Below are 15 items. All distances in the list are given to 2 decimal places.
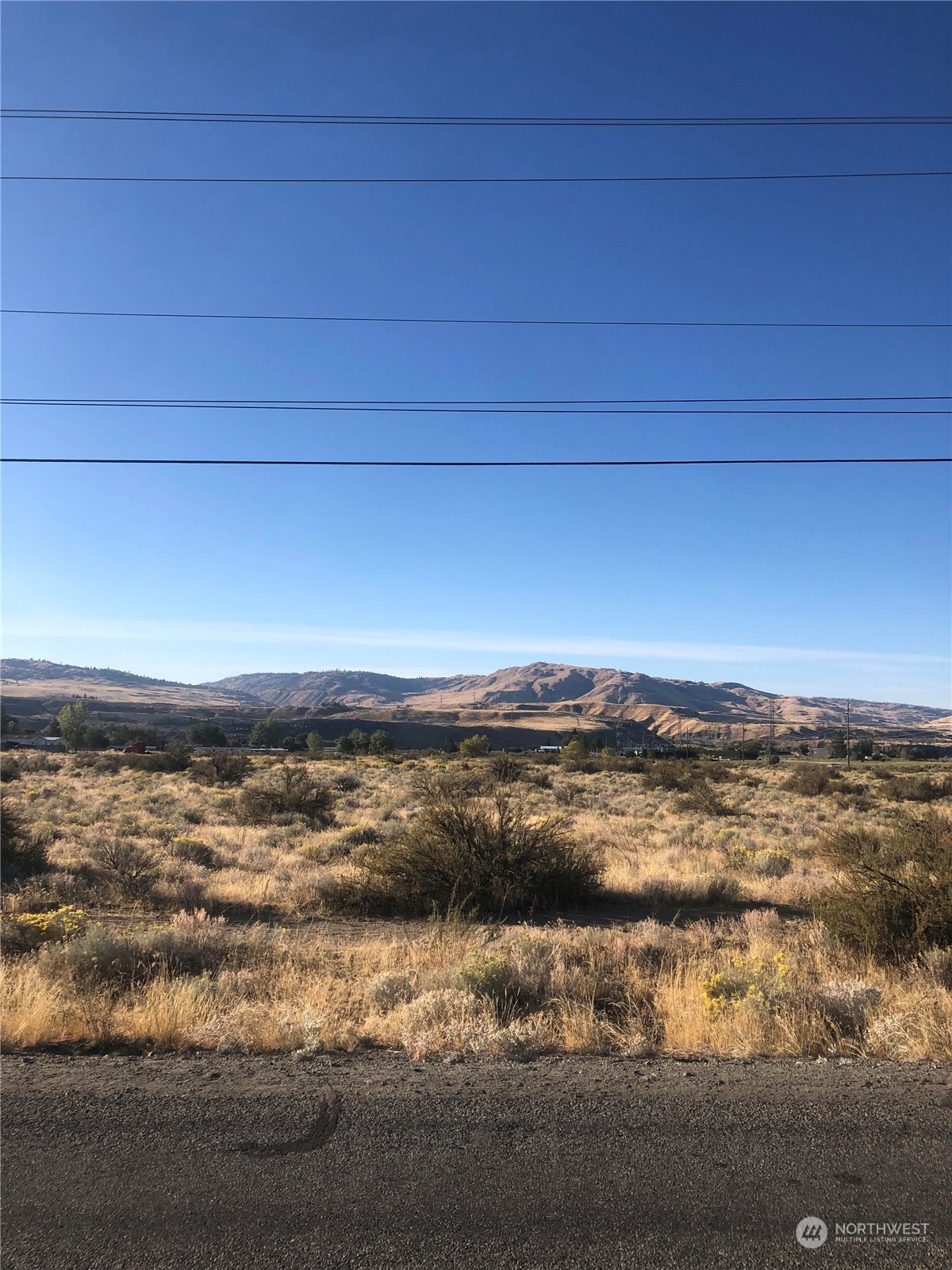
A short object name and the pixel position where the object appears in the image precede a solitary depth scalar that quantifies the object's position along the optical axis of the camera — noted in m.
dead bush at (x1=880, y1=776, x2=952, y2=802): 34.97
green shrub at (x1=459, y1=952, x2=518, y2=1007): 7.04
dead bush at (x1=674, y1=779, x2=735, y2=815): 27.98
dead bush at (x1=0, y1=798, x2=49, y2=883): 13.84
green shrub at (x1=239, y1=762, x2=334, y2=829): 22.83
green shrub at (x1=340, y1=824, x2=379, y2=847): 17.99
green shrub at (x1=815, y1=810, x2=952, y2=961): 8.35
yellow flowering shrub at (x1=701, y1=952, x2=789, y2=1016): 6.55
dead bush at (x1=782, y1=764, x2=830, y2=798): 39.00
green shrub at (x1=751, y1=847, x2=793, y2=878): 15.39
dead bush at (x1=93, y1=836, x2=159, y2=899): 12.62
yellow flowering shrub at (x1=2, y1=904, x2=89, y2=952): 8.58
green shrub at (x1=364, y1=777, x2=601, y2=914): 12.41
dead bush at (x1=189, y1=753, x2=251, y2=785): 38.03
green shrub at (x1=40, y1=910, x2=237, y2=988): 7.50
